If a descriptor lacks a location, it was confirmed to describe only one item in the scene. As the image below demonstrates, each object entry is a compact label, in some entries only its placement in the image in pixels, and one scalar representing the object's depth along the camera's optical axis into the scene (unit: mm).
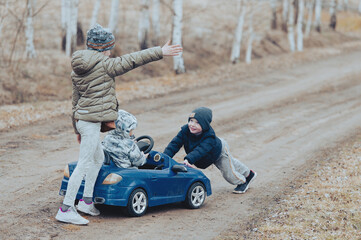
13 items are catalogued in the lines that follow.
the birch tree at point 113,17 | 23586
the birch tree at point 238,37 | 25906
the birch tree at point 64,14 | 22583
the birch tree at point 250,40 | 26844
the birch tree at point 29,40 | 20375
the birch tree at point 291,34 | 31422
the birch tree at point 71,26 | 20859
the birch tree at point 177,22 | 21625
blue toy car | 6762
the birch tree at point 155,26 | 25141
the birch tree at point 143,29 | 23438
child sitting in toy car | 6875
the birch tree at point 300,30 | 32344
